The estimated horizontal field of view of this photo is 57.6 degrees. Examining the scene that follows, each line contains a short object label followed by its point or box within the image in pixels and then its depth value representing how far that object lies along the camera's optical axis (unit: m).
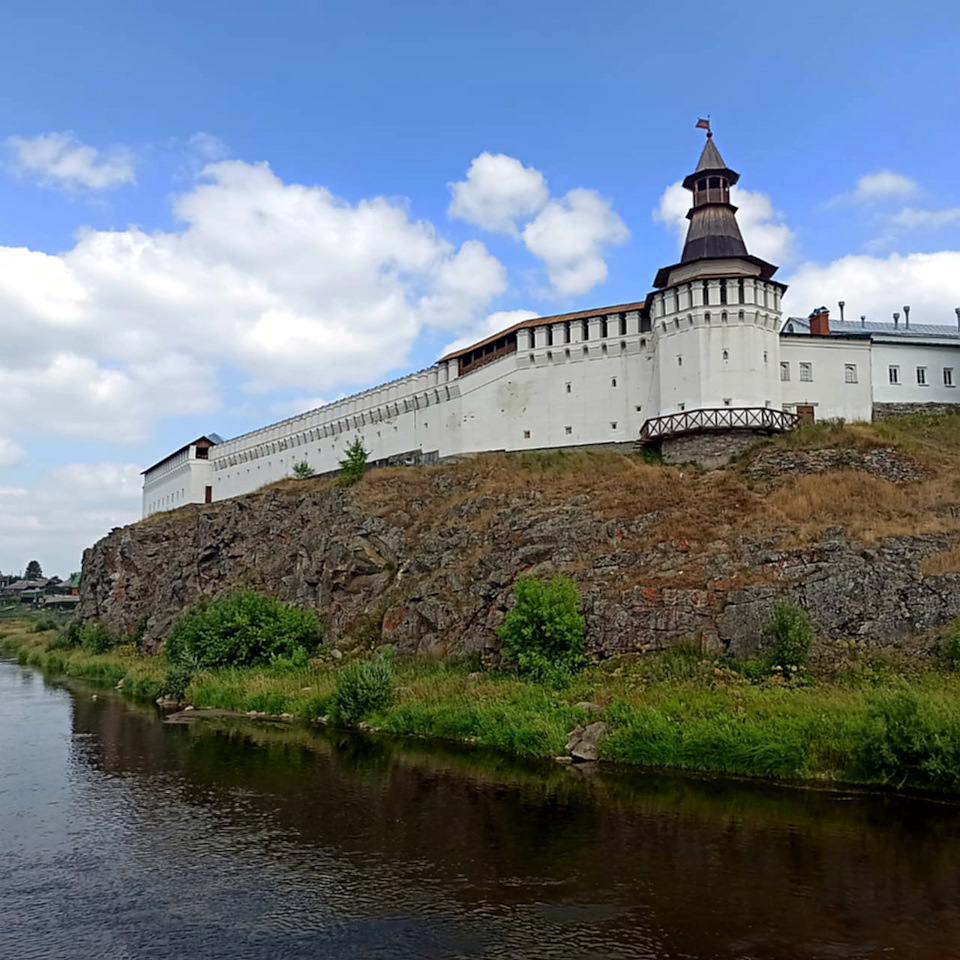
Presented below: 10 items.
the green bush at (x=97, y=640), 53.38
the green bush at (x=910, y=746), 19.11
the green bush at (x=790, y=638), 24.30
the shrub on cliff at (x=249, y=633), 37.03
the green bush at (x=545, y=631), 27.73
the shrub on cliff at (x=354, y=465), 48.41
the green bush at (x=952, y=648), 22.73
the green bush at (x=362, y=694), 29.30
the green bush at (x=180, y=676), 36.81
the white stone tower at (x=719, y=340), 38.38
